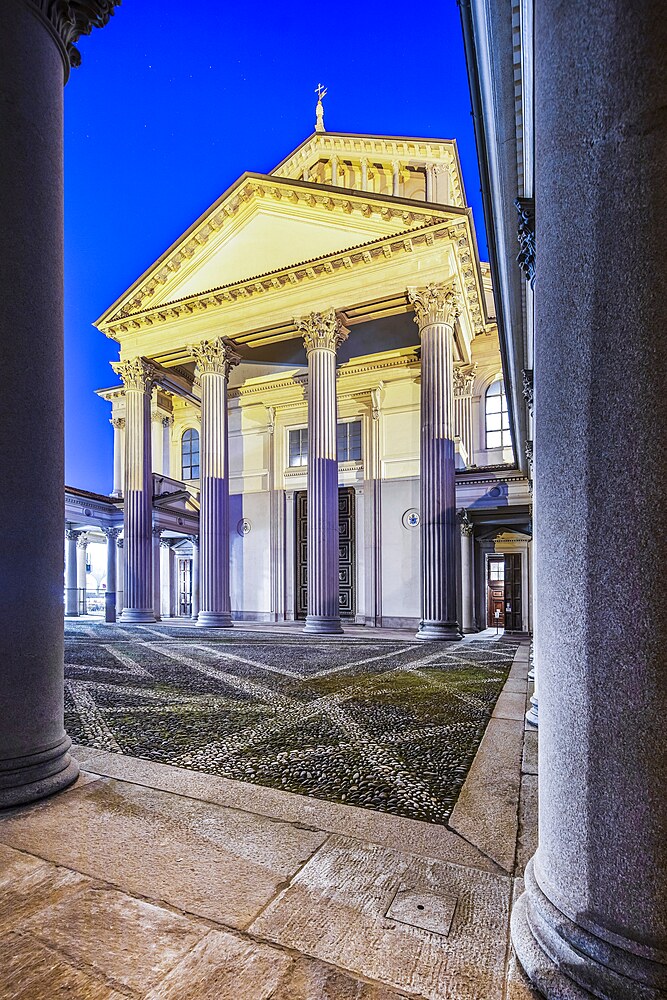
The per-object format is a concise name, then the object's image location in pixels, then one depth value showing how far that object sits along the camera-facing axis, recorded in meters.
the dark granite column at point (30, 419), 2.37
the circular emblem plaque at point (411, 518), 17.49
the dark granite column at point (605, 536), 1.16
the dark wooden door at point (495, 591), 23.33
